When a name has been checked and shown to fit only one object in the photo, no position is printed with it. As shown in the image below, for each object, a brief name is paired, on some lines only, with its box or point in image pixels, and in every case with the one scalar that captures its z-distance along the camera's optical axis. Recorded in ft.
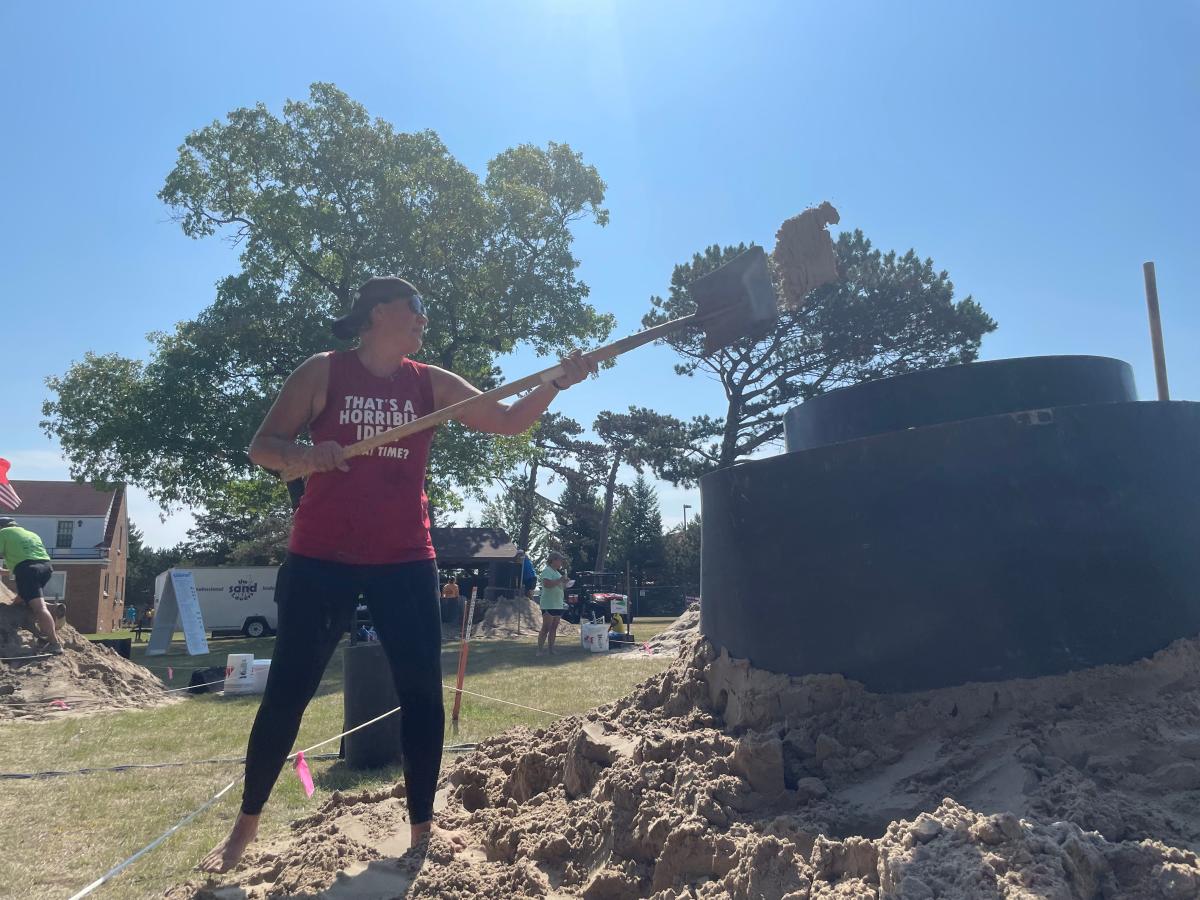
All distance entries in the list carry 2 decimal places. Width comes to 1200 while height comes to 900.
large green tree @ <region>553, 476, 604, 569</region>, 142.82
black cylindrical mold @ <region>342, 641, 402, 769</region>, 15.12
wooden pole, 12.62
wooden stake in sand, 19.89
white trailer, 91.40
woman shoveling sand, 9.04
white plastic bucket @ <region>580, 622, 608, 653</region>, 45.16
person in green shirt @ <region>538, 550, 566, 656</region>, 44.27
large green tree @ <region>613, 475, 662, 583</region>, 138.72
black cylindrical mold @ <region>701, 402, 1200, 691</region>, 7.42
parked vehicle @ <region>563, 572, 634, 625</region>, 84.94
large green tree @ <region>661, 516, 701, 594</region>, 133.49
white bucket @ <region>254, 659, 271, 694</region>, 29.17
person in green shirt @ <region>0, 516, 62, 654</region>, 27.58
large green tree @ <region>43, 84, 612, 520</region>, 63.10
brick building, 134.82
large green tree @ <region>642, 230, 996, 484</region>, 77.25
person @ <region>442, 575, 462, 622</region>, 70.97
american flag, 42.31
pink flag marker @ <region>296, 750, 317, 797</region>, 12.42
